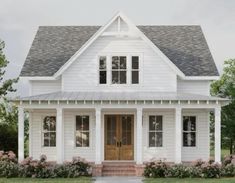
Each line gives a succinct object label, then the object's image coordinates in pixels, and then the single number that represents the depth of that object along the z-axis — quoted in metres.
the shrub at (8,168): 26.30
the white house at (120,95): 29.75
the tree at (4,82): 38.88
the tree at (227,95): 37.56
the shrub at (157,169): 26.48
